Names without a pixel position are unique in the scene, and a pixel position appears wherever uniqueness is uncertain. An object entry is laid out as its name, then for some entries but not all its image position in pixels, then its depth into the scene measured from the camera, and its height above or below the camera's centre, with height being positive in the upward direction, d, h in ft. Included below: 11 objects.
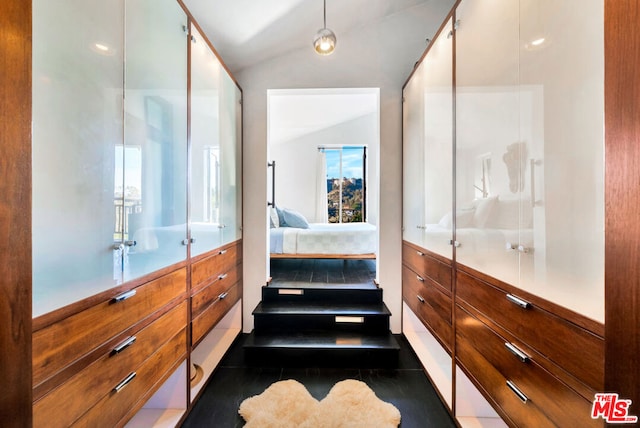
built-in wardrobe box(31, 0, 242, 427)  2.71 +0.08
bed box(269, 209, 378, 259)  11.54 -1.20
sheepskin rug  5.49 -4.06
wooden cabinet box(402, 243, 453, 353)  5.72 -1.88
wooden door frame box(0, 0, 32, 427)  2.07 +0.05
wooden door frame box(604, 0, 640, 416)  2.02 +0.12
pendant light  7.24 +4.55
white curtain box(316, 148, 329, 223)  22.24 +2.23
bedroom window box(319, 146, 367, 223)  22.54 +2.44
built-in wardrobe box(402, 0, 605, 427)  2.64 +0.07
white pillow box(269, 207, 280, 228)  13.46 -0.15
